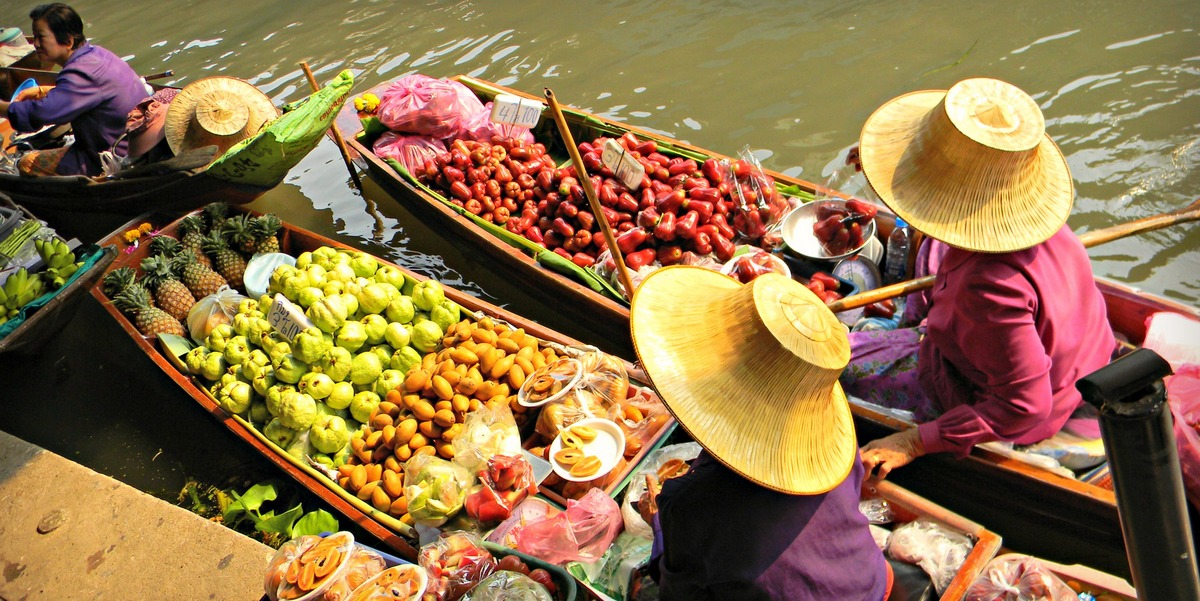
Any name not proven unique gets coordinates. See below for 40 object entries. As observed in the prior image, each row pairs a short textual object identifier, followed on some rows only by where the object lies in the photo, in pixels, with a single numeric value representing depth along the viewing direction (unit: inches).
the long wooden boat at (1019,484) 105.6
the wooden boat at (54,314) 185.3
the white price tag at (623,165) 181.8
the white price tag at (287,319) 145.6
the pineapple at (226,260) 190.7
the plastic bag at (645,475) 112.5
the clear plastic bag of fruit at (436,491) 117.9
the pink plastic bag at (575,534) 107.7
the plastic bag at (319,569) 99.7
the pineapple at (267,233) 191.0
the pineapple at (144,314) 168.9
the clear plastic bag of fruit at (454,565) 103.5
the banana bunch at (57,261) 201.9
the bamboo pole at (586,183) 122.7
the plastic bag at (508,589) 94.3
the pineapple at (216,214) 200.7
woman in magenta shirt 94.4
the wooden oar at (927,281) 126.6
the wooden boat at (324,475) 123.3
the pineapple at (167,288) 177.6
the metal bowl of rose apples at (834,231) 160.2
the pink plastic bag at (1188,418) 93.9
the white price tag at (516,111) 218.8
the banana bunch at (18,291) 195.3
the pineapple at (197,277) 183.6
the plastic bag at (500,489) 116.4
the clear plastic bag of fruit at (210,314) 166.2
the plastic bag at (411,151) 216.7
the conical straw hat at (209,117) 212.2
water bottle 155.6
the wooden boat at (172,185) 190.2
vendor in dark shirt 72.1
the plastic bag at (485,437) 123.8
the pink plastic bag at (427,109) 220.4
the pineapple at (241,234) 191.6
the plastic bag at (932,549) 96.6
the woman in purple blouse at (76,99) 228.2
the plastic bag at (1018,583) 89.5
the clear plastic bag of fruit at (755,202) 177.3
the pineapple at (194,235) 192.4
